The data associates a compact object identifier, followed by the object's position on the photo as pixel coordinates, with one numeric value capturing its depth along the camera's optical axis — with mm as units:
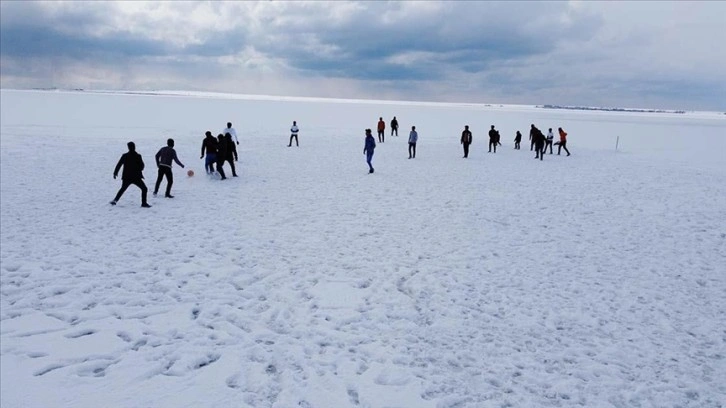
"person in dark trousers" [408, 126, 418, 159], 26188
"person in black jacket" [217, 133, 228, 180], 18453
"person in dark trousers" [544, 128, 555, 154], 30891
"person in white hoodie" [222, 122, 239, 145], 21172
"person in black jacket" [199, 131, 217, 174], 18516
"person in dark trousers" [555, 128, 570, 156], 30547
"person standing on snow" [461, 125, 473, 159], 27047
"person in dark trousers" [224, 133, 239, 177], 18812
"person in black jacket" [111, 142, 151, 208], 13414
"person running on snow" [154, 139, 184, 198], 14688
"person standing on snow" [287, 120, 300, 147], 31211
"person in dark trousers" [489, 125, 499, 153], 31266
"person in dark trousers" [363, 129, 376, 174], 20219
